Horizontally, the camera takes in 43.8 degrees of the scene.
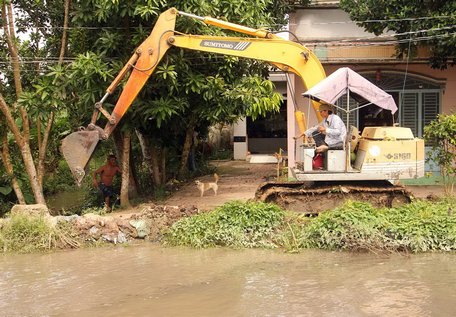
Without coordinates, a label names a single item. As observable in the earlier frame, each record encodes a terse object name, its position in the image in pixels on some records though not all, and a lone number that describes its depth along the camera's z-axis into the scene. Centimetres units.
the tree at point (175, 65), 1169
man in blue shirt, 1036
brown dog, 1338
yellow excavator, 1041
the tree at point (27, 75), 1189
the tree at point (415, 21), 1313
